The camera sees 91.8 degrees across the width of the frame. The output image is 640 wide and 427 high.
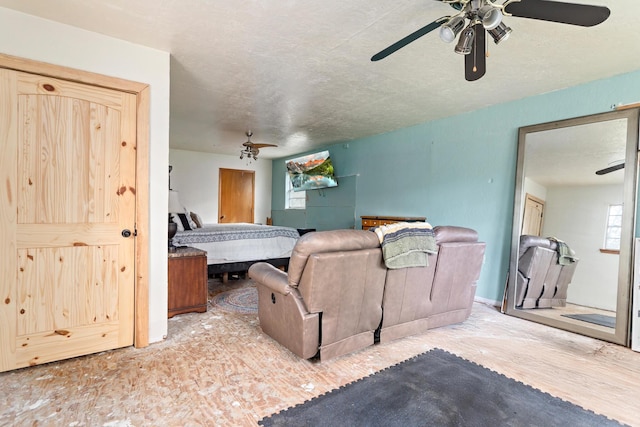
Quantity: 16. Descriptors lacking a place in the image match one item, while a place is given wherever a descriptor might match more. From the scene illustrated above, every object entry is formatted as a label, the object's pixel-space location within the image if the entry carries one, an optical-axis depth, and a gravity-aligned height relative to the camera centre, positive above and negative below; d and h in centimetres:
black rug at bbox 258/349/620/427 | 168 -118
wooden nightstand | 308 -91
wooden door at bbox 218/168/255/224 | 784 -5
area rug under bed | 345 -129
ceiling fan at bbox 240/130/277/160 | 526 +82
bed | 421 -73
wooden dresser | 484 -33
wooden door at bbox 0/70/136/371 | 208 -23
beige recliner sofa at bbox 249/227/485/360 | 214 -72
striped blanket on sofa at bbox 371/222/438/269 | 236 -33
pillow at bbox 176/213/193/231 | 466 -46
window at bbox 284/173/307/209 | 785 -3
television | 648 +55
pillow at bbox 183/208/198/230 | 481 -47
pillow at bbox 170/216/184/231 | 450 -43
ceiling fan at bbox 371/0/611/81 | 148 +95
